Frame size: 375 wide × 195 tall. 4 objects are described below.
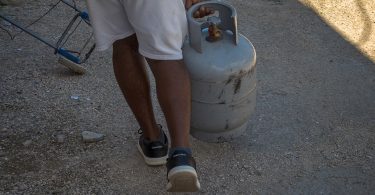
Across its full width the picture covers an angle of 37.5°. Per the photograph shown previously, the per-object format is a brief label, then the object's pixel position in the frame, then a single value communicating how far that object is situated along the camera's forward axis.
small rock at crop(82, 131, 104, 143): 3.10
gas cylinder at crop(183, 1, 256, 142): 2.64
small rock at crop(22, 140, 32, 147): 3.10
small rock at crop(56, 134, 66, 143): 3.12
